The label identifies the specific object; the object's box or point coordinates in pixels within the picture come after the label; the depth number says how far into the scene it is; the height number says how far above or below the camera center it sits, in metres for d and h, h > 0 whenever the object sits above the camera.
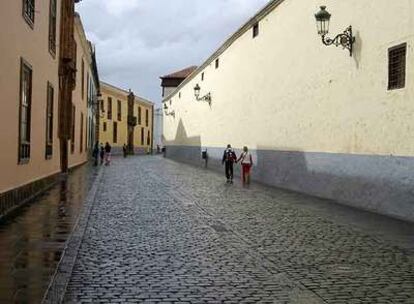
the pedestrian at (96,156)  36.41 -1.08
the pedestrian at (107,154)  37.74 -0.99
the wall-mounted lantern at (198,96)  33.44 +2.38
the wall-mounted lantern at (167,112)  52.05 +2.30
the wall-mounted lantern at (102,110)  53.22 +2.69
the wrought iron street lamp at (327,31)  14.05 +2.45
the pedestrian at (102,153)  41.06 -1.01
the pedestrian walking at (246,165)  21.09 -0.81
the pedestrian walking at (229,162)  22.14 -0.77
